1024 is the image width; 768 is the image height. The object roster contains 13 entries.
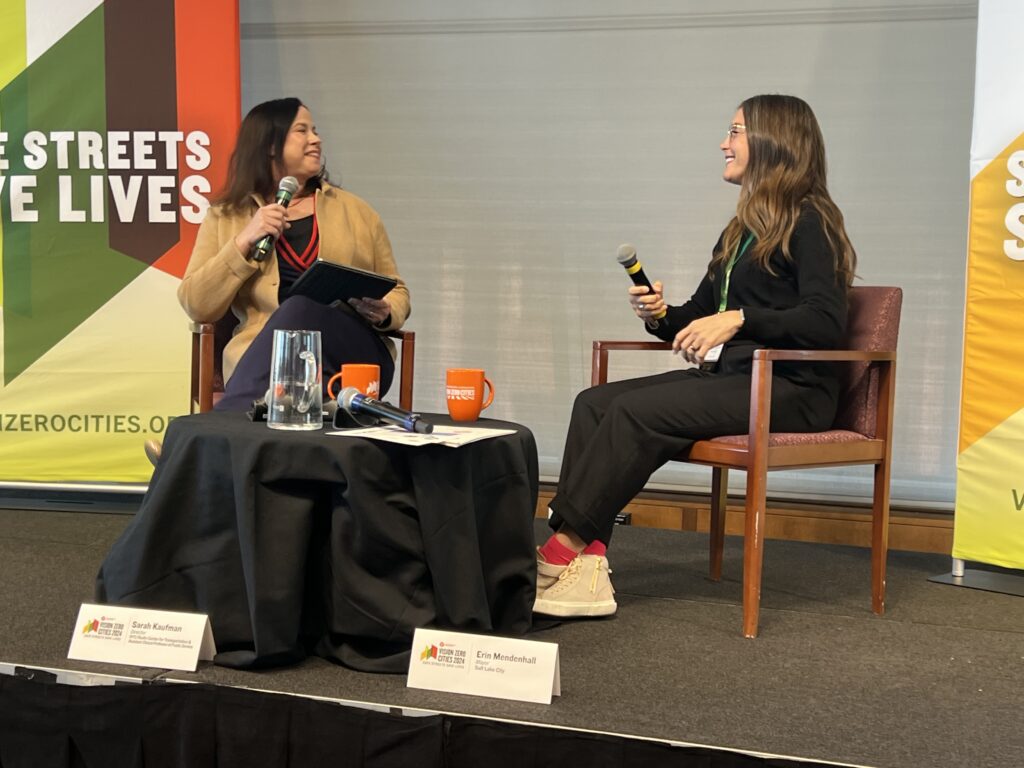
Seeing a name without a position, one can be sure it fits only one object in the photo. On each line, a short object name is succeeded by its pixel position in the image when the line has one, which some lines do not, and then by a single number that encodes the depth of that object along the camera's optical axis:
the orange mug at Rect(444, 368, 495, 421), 2.19
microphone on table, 1.91
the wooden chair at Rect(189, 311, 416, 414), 2.79
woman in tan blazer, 2.68
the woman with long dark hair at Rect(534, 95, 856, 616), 2.32
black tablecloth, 1.86
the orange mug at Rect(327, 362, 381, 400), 2.11
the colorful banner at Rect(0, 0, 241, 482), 3.43
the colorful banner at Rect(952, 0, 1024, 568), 2.77
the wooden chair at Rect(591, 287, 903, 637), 2.23
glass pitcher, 1.98
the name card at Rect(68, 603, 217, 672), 1.88
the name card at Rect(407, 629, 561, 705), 1.76
